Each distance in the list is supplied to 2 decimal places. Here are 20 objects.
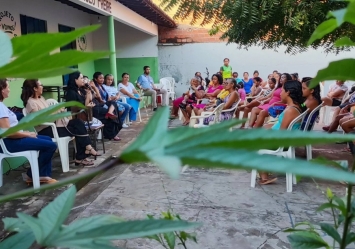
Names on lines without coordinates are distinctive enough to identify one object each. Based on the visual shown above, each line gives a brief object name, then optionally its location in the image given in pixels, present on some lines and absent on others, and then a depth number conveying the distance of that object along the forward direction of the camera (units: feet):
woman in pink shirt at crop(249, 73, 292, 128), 18.61
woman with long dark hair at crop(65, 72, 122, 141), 16.48
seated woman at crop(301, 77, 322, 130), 13.06
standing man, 33.24
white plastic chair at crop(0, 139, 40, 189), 11.38
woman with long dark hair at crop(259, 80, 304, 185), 12.41
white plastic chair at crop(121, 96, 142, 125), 24.04
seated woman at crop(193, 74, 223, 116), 22.74
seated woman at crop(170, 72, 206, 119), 26.87
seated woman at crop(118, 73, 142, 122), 24.49
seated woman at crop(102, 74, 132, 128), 21.58
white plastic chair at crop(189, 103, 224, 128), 18.62
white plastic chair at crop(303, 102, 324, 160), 12.84
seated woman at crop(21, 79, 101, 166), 12.74
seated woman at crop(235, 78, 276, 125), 22.56
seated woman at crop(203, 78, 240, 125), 19.01
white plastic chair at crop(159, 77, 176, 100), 36.36
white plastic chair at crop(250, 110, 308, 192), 11.57
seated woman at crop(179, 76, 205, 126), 24.95
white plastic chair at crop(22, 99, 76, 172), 13.60
